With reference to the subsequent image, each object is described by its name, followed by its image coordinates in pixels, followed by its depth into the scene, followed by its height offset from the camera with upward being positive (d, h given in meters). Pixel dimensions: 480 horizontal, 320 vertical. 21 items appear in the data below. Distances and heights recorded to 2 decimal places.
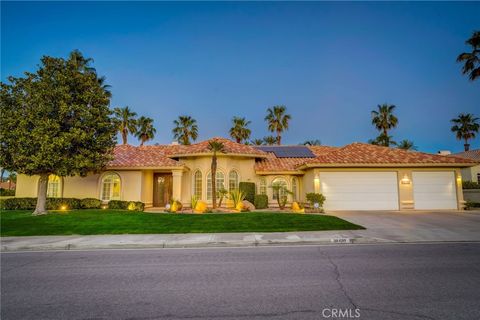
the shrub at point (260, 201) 19.69 -0.97
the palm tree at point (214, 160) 17.98 +2.01
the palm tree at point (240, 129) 40.03 +9.19
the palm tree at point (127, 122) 36.32 +9.27
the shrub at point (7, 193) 28.73 -0.46
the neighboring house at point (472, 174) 30.33 +1.73
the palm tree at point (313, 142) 55.62 +10.06
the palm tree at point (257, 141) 55.16 +10.10
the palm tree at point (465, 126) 41.75 +10.11
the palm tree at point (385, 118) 35.78 +9.72
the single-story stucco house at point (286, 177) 18.00 +0.91
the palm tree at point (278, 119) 38.31 +10.27
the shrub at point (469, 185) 25.02 +0.35
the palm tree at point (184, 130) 38.31 +8.65
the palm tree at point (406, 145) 42.79 +7.21
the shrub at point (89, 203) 18.78 -1.02
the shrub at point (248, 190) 19.83 -0.10
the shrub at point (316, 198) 17.17 -0.65
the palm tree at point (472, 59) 17.83 +9.09
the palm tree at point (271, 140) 54.25 +10.15
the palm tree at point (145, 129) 37.22 +8.56
